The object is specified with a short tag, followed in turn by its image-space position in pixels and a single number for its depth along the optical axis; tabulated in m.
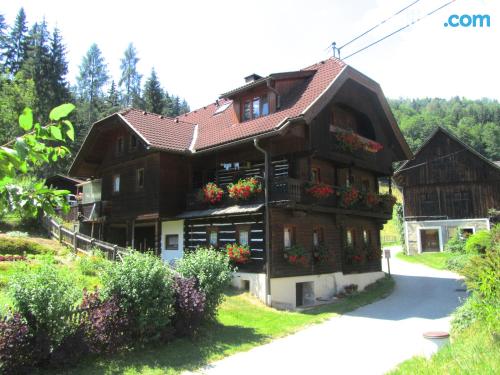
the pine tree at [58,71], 50.16
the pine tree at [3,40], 56.34
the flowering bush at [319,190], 18.56
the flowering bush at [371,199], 23.05
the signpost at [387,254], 24.40
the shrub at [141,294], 10.43
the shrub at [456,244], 35.34
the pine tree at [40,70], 49.16
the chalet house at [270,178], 18.42
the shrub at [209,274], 12.53
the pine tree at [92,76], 70.06
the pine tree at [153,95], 56.97
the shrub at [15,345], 8.02
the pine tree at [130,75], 69.69
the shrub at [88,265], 17.67
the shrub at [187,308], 11.45
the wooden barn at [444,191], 37.97
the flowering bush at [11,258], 19.27
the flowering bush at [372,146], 22.38
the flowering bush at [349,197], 21.05
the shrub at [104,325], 9.66
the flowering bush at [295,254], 18.10
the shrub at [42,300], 8.66
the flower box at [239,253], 18.19
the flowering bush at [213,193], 19.95
